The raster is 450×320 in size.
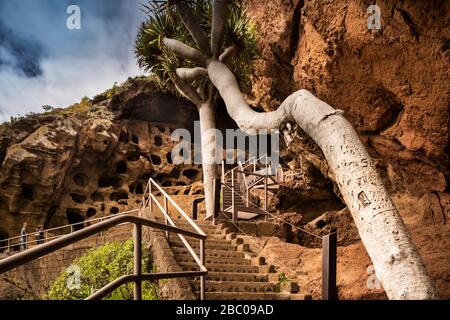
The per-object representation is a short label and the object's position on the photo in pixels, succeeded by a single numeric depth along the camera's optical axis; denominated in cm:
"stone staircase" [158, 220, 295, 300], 615
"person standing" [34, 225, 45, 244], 1416
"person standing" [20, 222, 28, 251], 1450
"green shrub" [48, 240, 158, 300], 598
